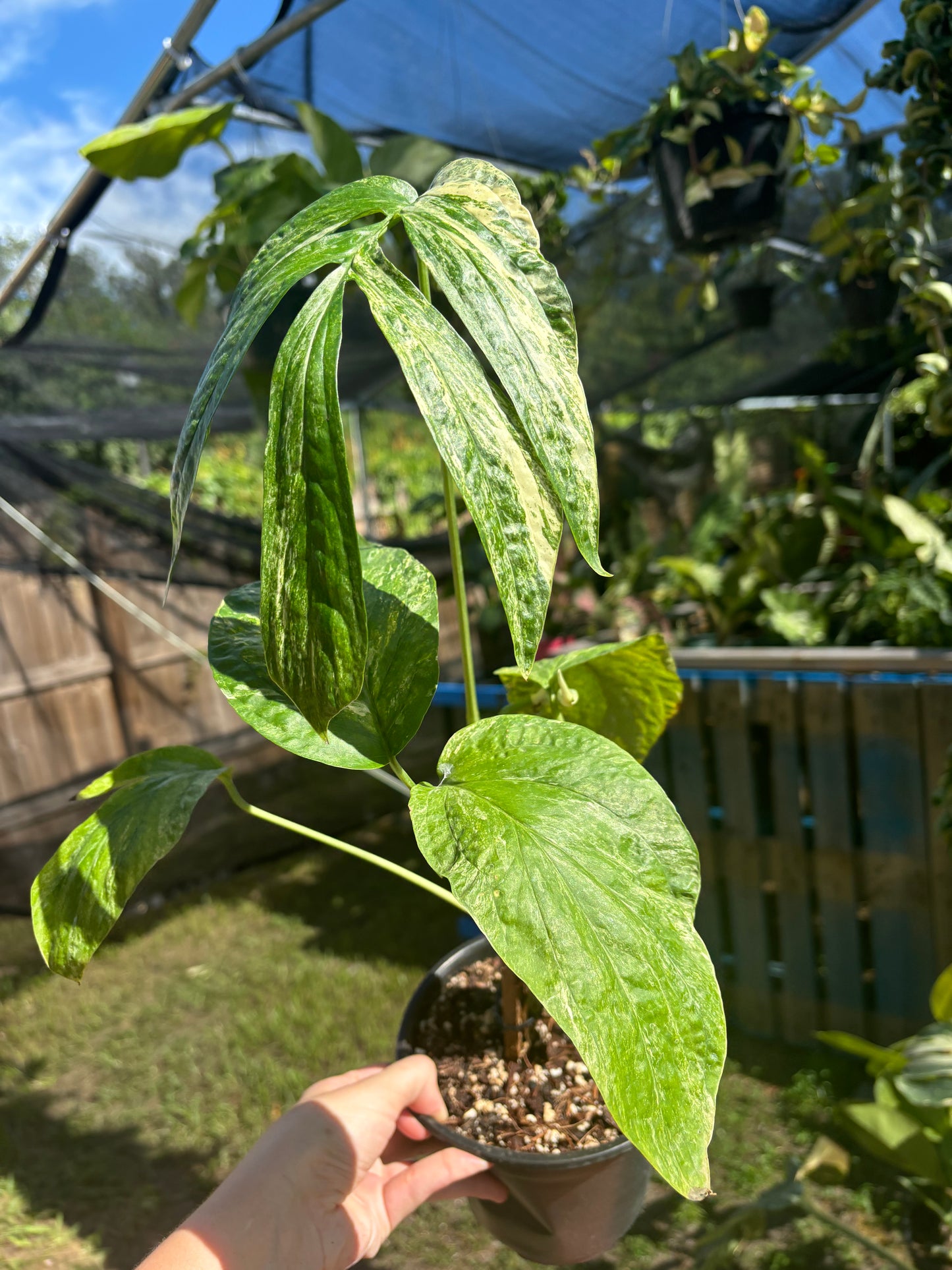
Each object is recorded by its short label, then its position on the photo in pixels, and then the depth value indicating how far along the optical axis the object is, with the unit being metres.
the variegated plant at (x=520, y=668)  0.41
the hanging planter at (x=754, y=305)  2.92
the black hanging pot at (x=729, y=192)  1.85
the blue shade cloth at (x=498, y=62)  1.80
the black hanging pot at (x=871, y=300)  2.46
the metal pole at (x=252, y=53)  1.64
